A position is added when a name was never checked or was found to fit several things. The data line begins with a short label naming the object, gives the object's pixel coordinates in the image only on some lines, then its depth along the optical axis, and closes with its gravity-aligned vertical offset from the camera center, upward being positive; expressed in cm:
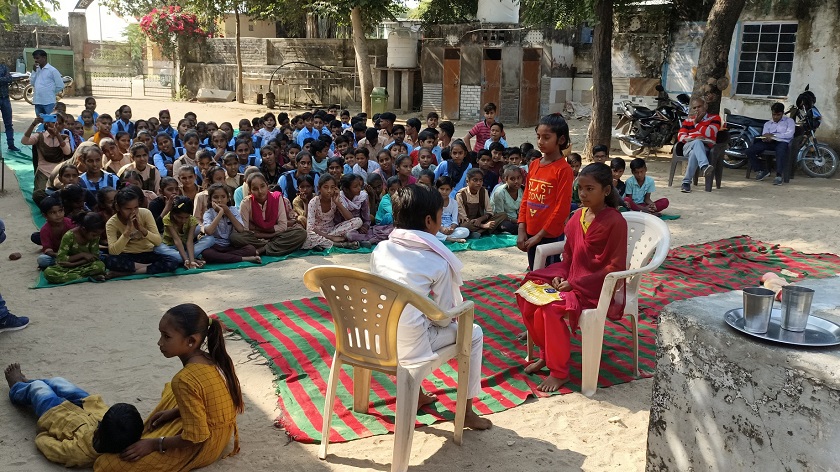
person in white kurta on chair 289 -71
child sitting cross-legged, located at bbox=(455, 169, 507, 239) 716 -116
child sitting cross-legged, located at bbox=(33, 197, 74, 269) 561 -116
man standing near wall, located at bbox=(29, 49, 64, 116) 1079 +3
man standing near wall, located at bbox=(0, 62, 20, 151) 1043 -21
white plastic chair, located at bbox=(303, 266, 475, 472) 276 -97
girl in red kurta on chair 364 -87
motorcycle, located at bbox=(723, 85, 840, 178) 1008 -48
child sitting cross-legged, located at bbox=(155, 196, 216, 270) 585 -122
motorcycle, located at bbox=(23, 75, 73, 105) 1877 -26
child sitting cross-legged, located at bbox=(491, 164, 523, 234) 717 -105
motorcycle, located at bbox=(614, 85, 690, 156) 1188 -38
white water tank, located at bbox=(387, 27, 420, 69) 1884 +125
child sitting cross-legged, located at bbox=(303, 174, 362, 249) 661 -120
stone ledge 203 -91
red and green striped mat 349 -152
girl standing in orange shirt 412 -56
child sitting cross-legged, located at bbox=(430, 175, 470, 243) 693 -124
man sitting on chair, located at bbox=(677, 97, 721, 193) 939 -46
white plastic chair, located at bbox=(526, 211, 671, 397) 358 -95
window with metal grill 1178 +78
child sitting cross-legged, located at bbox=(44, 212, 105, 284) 533 -129
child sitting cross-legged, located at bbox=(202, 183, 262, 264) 602 -120
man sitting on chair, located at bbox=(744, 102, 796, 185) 993 -44
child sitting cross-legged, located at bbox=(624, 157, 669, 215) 788 -103
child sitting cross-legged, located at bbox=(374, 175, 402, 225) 691 -114
